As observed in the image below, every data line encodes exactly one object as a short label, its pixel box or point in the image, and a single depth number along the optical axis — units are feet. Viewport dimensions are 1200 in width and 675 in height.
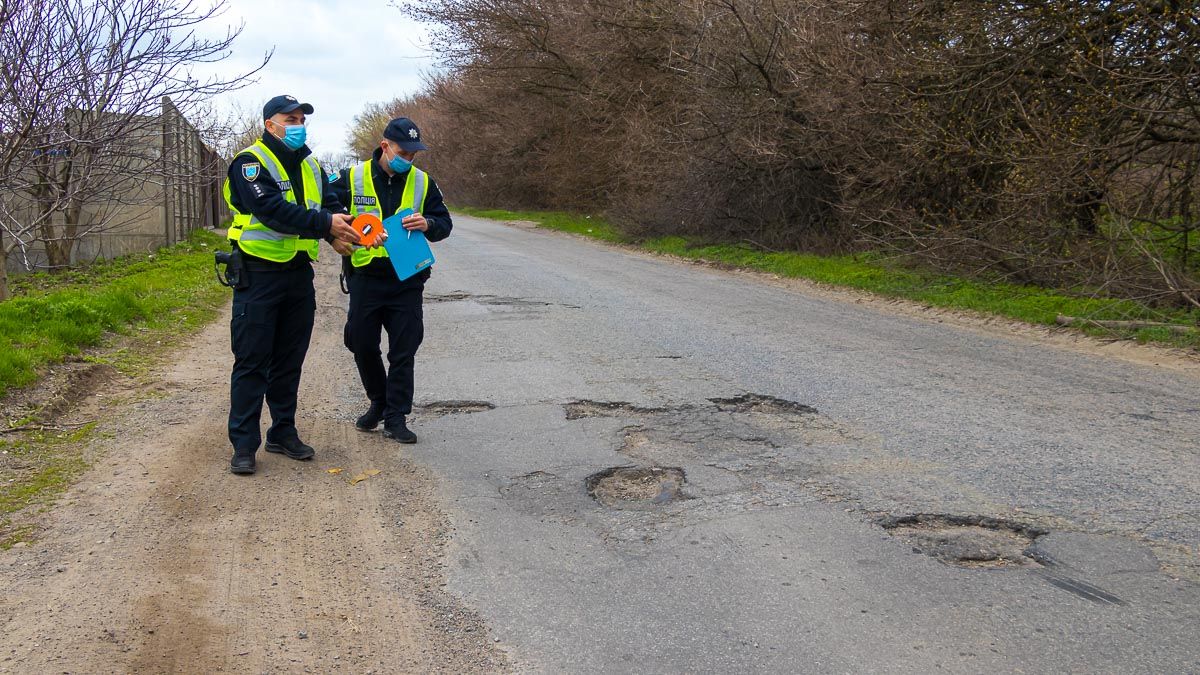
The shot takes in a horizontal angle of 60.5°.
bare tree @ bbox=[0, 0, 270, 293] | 28.35
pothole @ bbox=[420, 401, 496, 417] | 21.85
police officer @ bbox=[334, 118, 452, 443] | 18.52
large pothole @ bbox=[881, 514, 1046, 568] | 13.42
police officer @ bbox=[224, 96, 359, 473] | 16.85
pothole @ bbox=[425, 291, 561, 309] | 39.06
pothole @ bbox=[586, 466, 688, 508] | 15.87
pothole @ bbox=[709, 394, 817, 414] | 21.45
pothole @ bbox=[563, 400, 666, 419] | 21.25
